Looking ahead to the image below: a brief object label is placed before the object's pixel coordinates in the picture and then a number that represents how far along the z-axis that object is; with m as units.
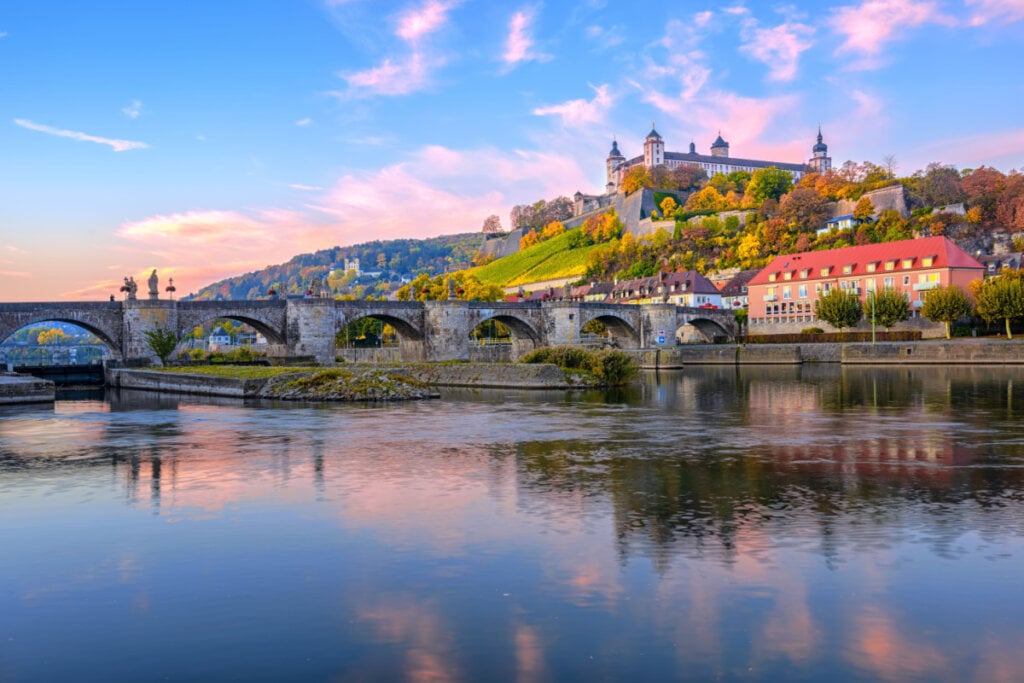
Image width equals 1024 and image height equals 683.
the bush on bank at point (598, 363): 51.47
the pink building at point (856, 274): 91.88
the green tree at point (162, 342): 60.19
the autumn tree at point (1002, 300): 73.56
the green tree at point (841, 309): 88.62
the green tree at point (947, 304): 78.88
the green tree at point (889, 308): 84.62
